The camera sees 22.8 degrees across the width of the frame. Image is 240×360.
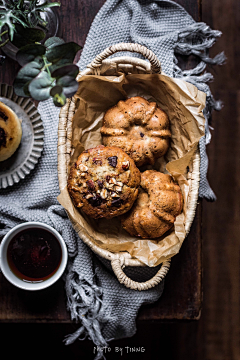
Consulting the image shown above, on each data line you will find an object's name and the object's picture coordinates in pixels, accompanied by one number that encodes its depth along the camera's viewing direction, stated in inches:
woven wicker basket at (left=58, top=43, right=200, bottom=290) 29.8
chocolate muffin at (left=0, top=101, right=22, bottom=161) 29.8
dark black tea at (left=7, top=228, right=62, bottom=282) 30.7
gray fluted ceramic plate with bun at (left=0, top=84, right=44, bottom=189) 31.5
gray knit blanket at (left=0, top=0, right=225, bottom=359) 31.7
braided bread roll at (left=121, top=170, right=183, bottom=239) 30.0
